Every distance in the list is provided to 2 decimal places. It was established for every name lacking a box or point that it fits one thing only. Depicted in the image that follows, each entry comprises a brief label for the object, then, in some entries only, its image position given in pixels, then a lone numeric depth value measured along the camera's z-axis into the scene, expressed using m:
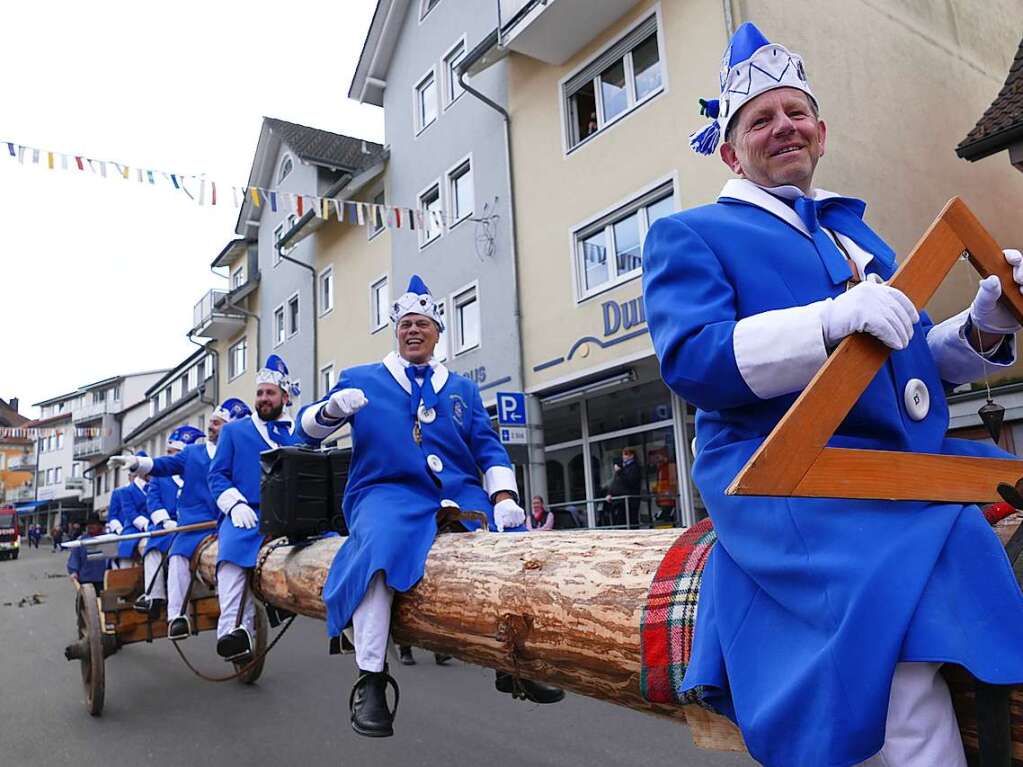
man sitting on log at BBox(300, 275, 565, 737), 3.25
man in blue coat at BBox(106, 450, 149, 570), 10.90
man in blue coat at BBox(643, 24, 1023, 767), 1.33
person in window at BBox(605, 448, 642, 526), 12.35
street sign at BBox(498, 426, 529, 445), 12.95
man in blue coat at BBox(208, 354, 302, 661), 5.15
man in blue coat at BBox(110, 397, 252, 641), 6.36
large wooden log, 2.20
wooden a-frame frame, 1.28
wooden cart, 5.81
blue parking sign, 12.72
